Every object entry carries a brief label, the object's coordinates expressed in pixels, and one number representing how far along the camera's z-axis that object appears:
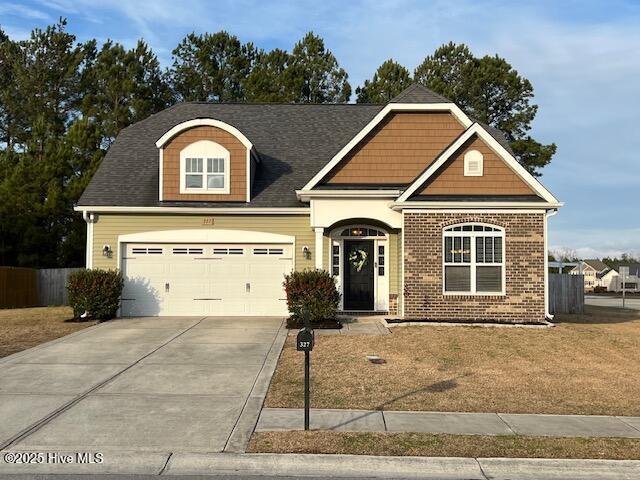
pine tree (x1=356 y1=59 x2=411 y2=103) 37.03
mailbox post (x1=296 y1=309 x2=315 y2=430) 6.33
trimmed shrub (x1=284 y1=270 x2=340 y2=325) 14.04
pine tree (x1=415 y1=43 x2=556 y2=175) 35.97
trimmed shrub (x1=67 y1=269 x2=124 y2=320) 15.29
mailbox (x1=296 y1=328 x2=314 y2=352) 6.34
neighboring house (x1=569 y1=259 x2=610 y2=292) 102.06
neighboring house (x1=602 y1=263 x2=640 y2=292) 79.84
